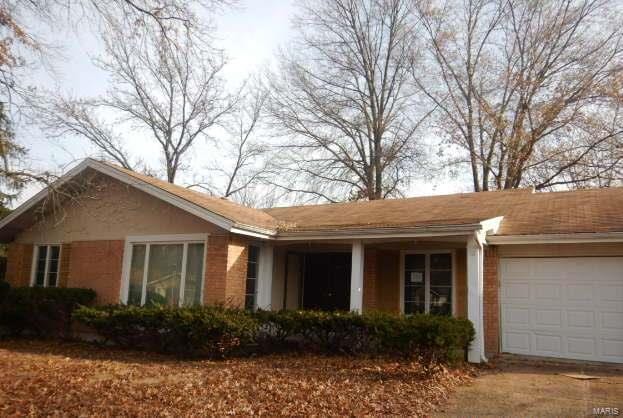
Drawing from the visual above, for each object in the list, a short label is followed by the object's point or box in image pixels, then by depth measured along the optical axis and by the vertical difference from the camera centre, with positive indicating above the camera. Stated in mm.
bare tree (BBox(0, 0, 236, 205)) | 9500 +3892
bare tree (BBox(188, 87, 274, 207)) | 33762 +8388
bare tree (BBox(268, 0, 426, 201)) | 28344 +9695
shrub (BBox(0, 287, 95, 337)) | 13164 -668
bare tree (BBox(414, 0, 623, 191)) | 22625 +8906
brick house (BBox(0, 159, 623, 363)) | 10945 +877
